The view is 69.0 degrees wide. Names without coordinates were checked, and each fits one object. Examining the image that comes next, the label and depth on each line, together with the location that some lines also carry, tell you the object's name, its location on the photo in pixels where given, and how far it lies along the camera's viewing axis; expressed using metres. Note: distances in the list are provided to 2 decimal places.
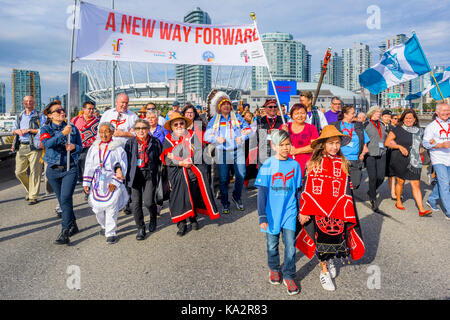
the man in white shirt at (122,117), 5.67
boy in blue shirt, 3.18
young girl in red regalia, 3.22
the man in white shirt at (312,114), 5.71
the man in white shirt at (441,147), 5.50
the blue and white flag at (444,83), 9.55
